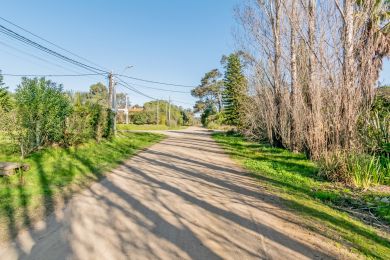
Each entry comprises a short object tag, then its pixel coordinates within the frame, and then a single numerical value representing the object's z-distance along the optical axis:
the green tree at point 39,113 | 10.16
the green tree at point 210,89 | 70.00
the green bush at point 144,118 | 68.96
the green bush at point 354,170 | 7.62
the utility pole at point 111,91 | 21.75
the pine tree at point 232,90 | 36.44
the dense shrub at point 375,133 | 8.45
